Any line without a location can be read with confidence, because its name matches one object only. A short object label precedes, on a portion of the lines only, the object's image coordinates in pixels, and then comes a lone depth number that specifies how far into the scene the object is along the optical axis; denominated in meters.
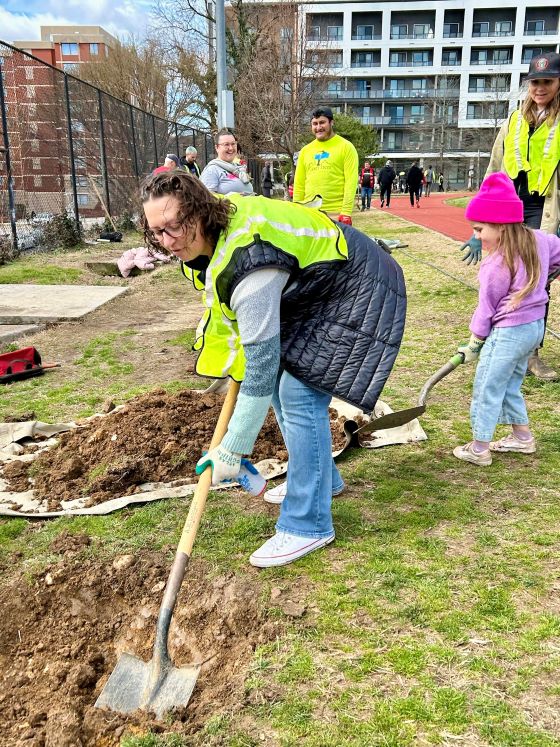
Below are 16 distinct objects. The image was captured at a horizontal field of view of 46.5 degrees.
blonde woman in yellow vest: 4.02
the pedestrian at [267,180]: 20.69
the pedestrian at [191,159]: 10.45
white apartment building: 61.69
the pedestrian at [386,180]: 28.70
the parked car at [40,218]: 11.93
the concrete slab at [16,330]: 6.24
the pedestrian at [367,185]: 25.72
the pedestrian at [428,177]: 43.81
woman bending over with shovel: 1.99
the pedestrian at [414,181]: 27.11
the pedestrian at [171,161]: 9.67
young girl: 3.09
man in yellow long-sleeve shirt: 6.49
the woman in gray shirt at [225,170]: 6.90
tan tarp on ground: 3.02
